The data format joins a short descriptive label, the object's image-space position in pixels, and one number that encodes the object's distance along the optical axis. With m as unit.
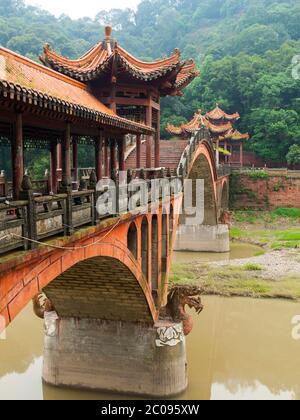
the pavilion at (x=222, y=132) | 44.08
